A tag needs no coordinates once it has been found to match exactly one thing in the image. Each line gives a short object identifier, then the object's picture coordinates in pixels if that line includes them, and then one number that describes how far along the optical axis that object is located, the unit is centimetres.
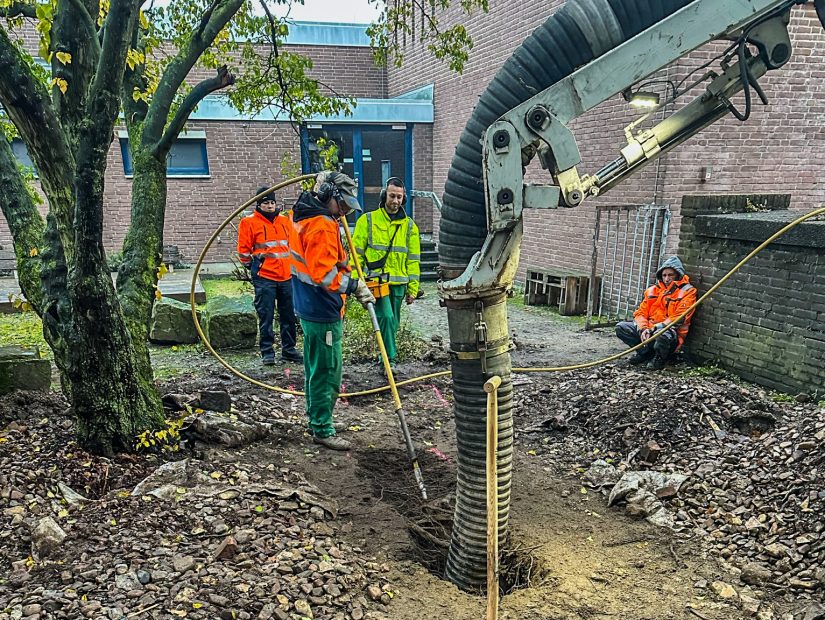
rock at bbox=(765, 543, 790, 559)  352
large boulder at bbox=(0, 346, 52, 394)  511
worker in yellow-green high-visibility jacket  636
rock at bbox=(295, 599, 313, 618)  288
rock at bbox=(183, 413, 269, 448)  466
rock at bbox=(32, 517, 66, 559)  304
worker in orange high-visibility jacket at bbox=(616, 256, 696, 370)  690
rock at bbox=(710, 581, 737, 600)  324
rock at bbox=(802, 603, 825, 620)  300
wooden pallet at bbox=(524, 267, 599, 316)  1027
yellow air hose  468
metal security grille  882
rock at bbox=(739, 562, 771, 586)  336
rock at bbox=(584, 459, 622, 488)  461
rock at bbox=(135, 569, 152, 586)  290
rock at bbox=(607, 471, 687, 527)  405
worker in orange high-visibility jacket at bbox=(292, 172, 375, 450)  471
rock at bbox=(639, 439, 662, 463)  480
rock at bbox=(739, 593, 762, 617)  312
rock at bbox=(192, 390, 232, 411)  520
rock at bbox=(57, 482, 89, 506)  355
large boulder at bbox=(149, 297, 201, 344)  823
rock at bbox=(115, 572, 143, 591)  284
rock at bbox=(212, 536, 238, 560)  315
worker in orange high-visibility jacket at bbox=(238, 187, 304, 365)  718
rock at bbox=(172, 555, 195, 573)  301
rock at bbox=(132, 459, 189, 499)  370
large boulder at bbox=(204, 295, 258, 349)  805
